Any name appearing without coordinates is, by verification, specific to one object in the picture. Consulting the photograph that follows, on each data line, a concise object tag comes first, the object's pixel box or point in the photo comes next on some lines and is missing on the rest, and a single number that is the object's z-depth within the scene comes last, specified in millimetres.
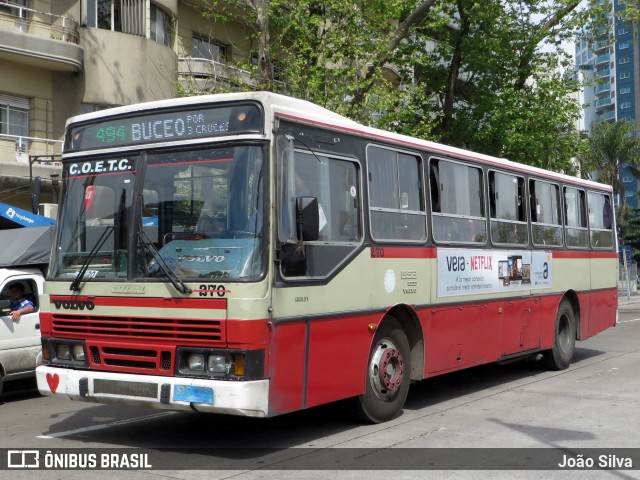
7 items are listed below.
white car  11117
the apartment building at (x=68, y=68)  21906
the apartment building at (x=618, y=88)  113688
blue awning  15680
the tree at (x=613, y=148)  54000
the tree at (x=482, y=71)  21109
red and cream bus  7133
